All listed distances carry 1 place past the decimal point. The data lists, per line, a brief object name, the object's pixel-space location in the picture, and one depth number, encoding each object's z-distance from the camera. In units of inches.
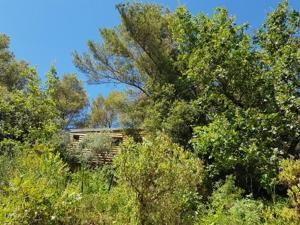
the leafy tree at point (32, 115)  338.1
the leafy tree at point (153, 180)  147.1
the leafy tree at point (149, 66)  397.6
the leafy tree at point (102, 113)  972.3
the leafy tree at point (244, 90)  291.8
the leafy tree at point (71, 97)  916.6
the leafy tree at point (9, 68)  773.8
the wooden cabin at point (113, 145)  489.7
